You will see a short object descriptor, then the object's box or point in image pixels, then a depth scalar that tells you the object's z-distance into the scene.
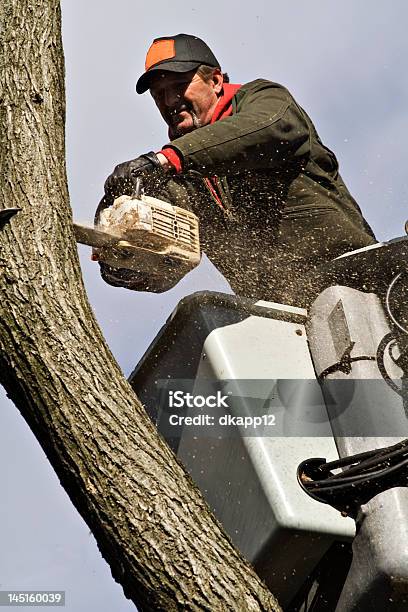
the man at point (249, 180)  7.44
